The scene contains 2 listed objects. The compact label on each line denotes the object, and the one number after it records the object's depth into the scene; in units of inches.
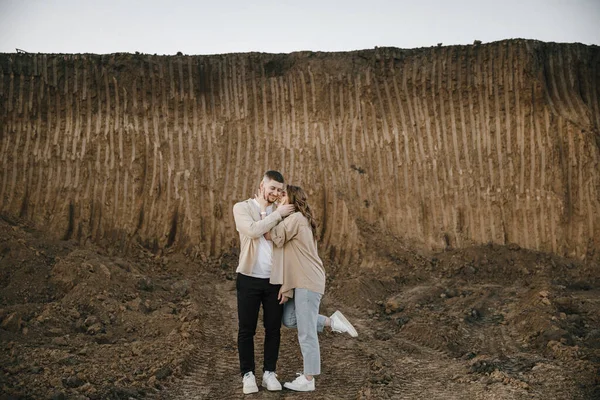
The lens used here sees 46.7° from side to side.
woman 229.0
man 229.1
